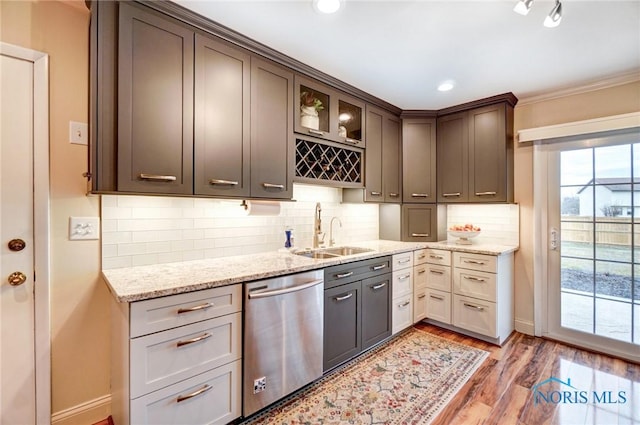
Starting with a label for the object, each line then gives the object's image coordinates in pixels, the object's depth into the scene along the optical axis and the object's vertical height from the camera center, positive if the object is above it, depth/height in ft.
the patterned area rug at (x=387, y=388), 5.88 -4.14
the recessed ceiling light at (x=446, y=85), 8.61 +3.88
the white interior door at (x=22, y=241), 5.02 -0.52
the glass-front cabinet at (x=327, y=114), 7.84 +2.94
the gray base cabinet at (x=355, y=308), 7.15 -2.60
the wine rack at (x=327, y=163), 7.91 +1.46
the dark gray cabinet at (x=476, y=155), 9.67 +2.04
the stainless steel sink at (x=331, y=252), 8.58 -1.26
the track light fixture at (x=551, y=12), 4.89 +3.52
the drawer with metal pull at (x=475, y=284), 8.96 -2.30
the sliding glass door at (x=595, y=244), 8.32 -0.96
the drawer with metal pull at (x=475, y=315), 8.95 -3.30
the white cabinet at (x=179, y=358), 4.34 -2.42
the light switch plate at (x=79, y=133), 5.58 +1.54
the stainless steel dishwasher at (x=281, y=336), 5.53 -2.59
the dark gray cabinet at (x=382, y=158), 9.86 +1.94
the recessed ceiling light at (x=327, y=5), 5.18 +3.76
